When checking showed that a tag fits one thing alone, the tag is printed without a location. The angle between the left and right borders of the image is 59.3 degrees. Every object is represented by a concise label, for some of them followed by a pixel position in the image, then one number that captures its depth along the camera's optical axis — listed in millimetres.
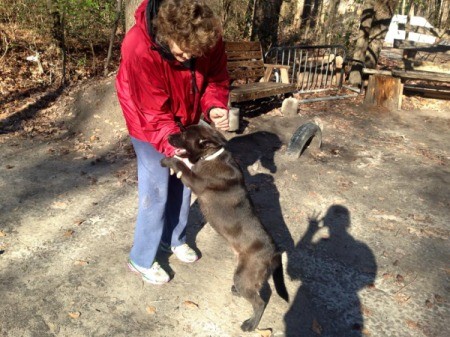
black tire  6312
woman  2465
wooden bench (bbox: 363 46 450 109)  8953
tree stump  9234
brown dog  3007
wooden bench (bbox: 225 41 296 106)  7641
